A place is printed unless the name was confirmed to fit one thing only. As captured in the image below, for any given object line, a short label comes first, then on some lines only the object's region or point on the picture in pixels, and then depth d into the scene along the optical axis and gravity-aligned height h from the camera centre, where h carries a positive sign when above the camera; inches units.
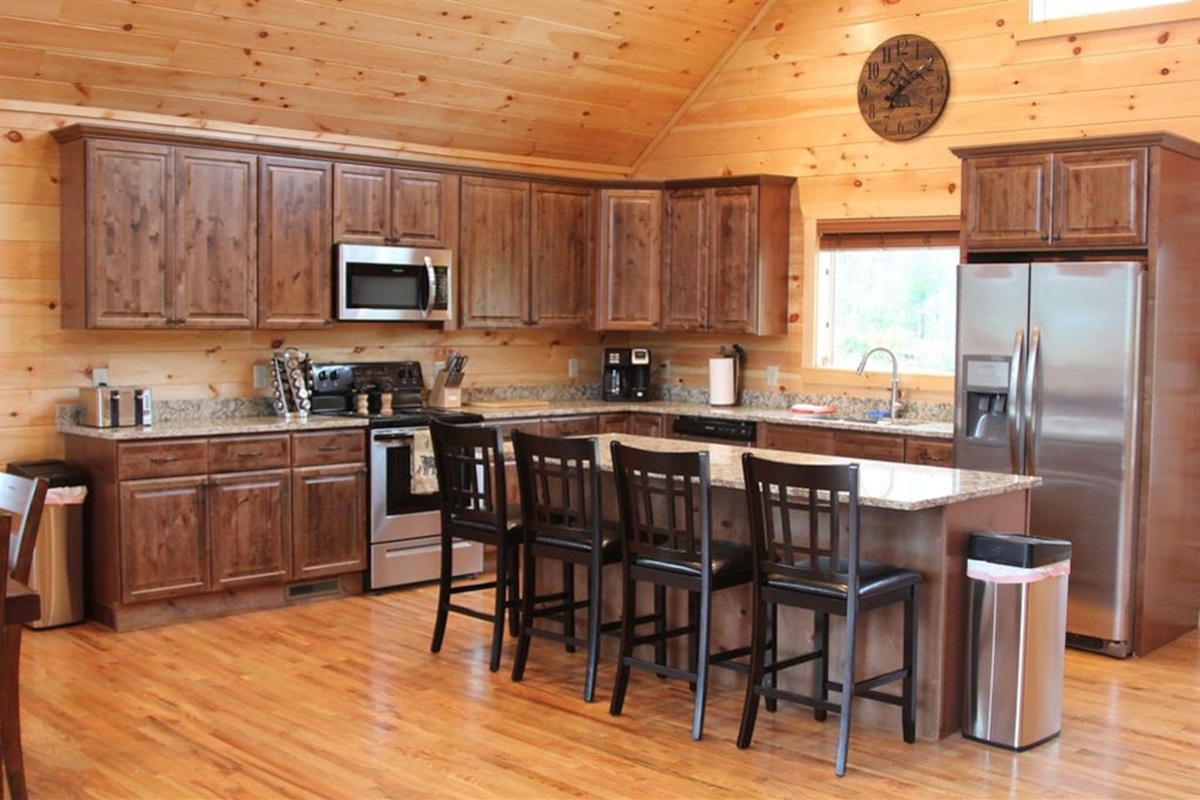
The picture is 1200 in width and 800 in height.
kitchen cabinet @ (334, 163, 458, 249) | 264.7 +27.5
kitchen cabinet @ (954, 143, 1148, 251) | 216.4 +25.9
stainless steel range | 257.3 -29.7
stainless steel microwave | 263.9 +10.8
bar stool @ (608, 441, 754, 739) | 170.2 -29.8
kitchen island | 169.6 -28.9
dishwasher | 279.7 -20.3
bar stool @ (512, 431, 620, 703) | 185.2 -28.9
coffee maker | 318.7 -9.0
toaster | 232.8 -14.0
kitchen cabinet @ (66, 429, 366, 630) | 226.4 -35.3
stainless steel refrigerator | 215.6 -10.8
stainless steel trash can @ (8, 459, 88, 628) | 226.1 -39.1
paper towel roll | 303.3 -10.0
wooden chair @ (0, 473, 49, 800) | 138.9 -36.3
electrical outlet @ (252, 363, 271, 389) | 263.9 -9.0
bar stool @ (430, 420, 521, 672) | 197.6 -28.5
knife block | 283.4 -13.2
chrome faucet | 270.2 -8.3
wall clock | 269.0 +55.0
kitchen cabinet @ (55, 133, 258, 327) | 229.8 +18.0
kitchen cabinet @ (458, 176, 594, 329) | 288.8 +19.4
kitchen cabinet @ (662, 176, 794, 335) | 292.4 +19.5
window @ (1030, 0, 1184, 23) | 245.3 +66.1
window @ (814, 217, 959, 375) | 273.7 +11.3
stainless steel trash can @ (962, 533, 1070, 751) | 168.9 -39.6
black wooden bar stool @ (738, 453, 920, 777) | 157.2 -30.6
